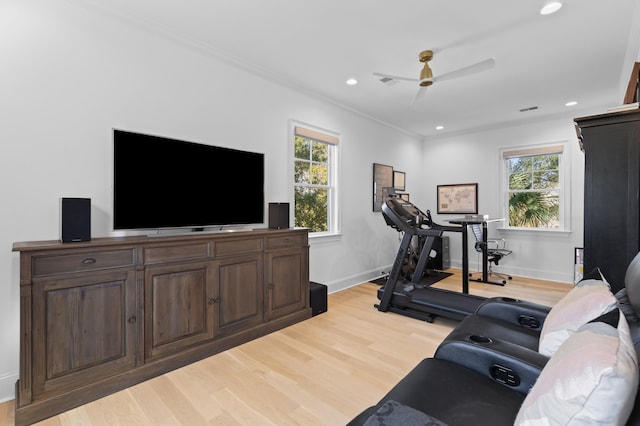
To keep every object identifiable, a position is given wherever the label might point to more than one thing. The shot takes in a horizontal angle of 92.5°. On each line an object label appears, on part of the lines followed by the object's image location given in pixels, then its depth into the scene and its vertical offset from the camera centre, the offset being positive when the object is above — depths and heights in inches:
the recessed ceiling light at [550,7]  91.2 +62.7
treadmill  127.0 -36.0
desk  153.6 -14.2
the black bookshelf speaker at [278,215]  130.4 -1.0
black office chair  188.3 -23.8
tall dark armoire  71.9 +5.5
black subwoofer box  136.4 -38.7
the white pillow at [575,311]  48.9 -16.9
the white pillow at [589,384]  25.7 -15.6
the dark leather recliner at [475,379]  44.1 -28.9
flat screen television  92.6 +9.9
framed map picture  230.2 +11.6
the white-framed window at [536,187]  196.7 +17.8
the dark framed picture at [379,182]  203.3 +21.0
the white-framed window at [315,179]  158.2 +18.8
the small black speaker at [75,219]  78.6 -1.9
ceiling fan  103.3 +50.2
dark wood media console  70.1 -27.0
